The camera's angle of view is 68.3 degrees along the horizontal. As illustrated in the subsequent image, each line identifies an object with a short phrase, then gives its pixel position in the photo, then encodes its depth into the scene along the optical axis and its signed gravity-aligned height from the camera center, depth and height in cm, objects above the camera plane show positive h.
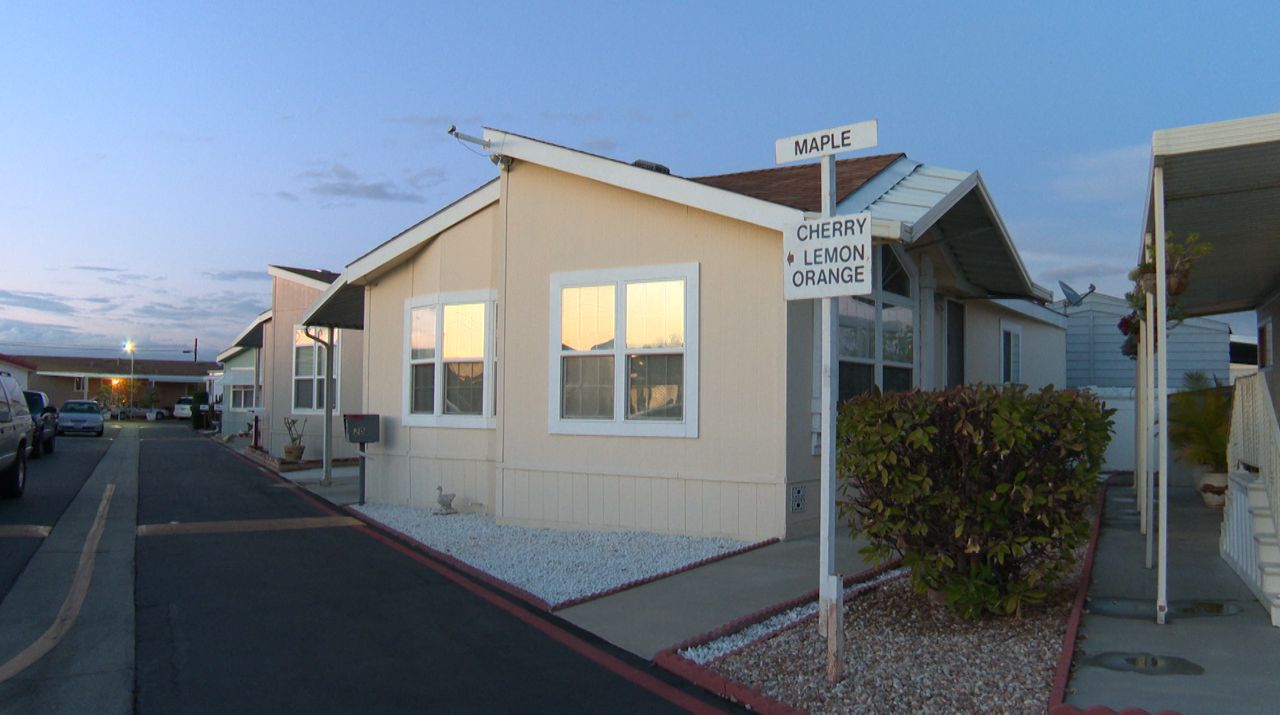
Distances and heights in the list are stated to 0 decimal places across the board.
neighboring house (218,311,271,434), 2938 +25
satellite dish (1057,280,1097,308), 1941 +203
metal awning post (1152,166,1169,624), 595 +5
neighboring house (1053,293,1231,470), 1650 +76
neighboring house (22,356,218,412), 7256 +52
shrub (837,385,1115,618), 562 -55
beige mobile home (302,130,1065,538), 939 +62
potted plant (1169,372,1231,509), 1148 -47
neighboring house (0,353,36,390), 4359 +88
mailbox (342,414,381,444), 1242 -54
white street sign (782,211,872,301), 502 +73
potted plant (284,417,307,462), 2064 -119
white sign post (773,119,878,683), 505 +63
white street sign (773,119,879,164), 524 +142
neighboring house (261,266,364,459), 2116 +43
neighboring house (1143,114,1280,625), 557 +137
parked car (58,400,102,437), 3566 -131
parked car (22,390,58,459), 2077 -92
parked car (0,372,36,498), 1313 -77
